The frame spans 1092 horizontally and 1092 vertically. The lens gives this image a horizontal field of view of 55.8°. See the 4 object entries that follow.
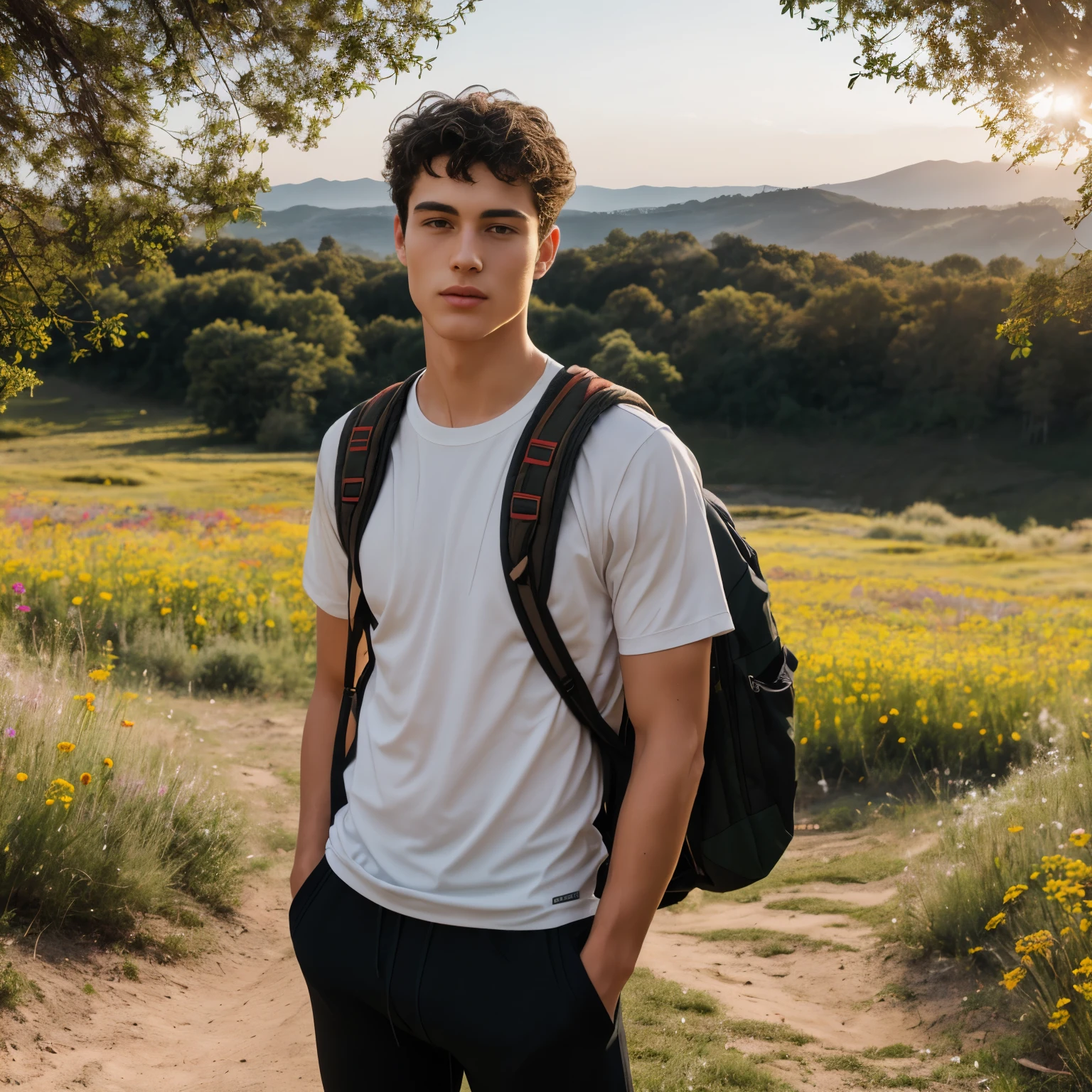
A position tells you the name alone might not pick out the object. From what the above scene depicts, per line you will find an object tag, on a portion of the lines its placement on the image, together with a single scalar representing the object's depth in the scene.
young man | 1.58
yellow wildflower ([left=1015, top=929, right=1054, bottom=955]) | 3.04
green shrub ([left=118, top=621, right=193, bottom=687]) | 8.46
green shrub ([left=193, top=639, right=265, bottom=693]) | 8.62
